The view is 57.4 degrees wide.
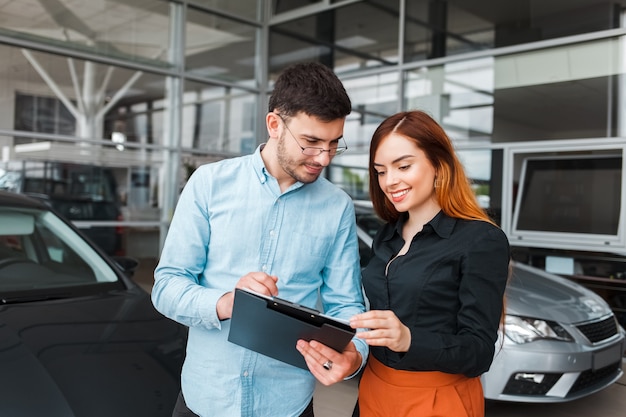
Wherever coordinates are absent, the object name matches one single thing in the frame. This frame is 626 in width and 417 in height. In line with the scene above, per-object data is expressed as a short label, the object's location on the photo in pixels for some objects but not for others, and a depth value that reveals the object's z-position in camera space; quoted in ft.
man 4.84
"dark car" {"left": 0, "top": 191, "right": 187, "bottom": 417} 6.12
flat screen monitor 19.07
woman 4.70
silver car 11.26
